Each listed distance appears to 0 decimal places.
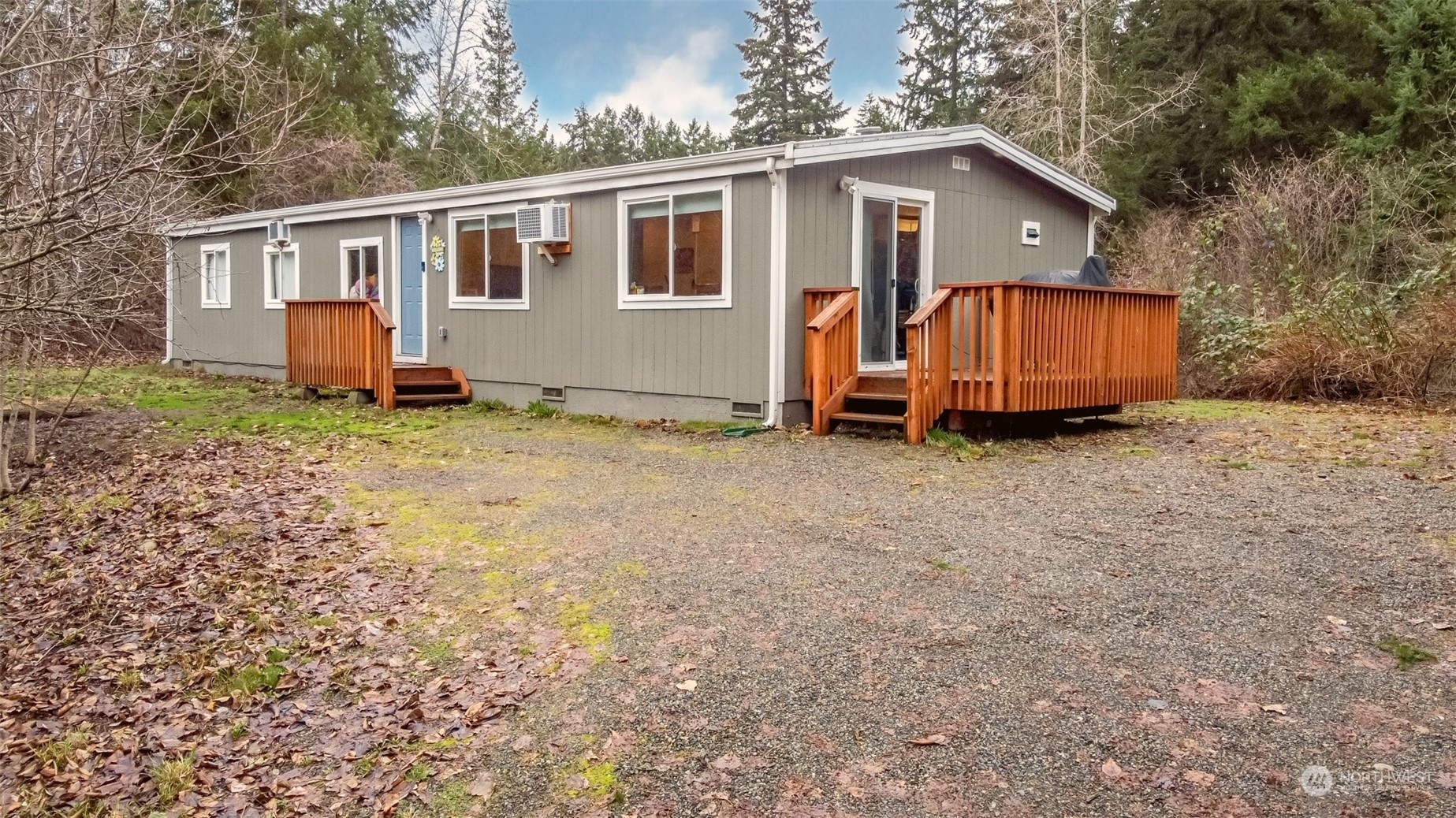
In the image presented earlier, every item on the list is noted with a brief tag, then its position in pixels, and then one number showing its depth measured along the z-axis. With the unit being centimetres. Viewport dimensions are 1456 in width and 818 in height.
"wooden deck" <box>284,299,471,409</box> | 1125
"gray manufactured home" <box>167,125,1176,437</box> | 910
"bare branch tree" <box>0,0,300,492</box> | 444
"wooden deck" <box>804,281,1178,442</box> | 770
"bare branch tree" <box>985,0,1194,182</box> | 1972
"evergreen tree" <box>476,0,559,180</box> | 2852
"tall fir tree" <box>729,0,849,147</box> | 3538
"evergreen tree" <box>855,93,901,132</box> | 3266
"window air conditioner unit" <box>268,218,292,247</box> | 1461
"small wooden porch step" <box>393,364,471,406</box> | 1171
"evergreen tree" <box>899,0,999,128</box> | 3072
